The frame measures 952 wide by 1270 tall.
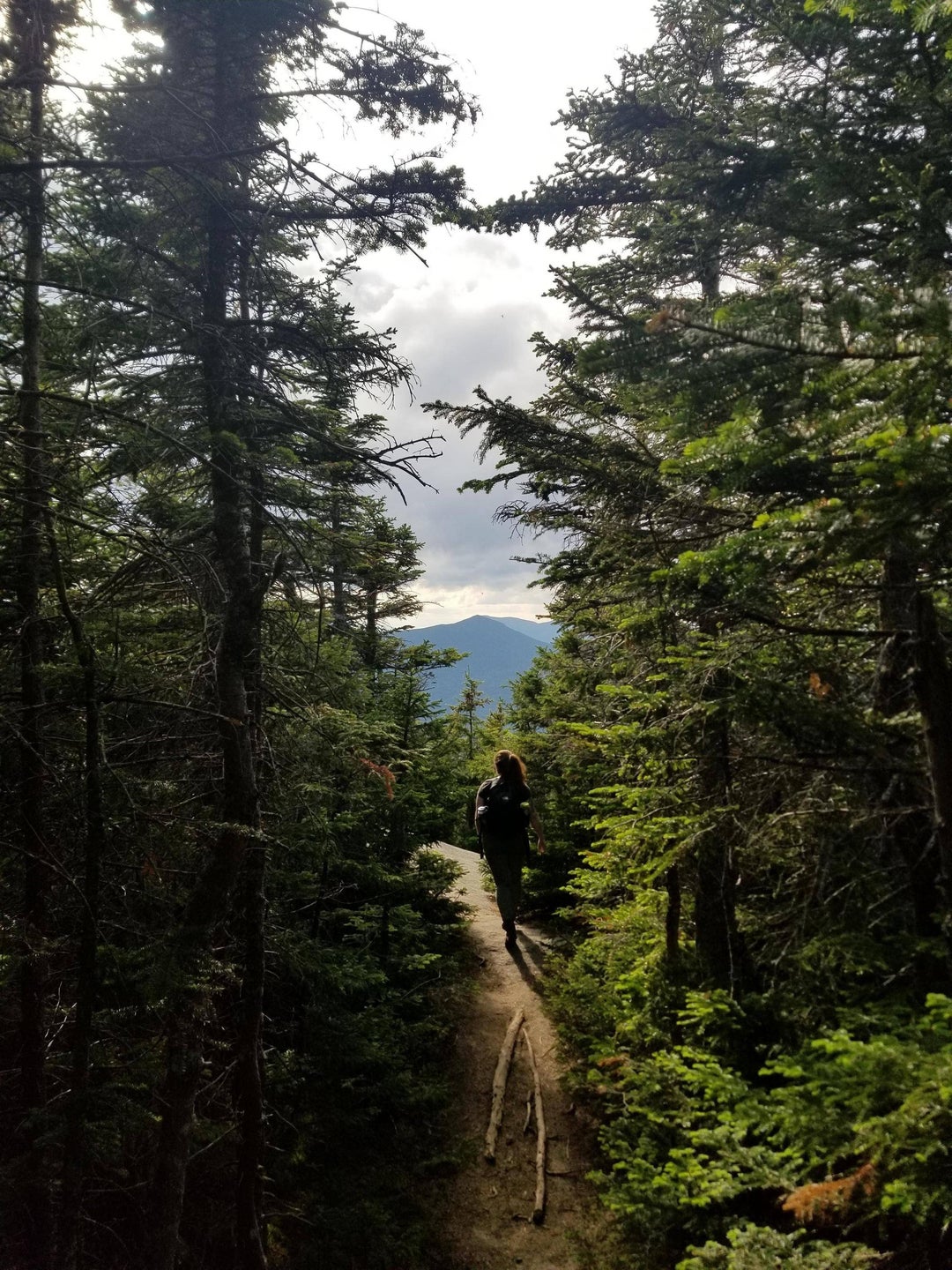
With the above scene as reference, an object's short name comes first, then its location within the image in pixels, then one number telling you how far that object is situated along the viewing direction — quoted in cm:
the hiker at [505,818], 970
